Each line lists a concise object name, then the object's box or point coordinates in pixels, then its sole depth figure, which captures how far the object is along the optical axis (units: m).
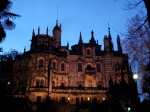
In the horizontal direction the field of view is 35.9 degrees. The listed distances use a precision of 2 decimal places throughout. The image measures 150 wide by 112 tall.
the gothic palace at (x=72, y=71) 54.91
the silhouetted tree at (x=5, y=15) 9.32
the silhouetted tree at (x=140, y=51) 20.47
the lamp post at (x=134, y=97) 32.15
